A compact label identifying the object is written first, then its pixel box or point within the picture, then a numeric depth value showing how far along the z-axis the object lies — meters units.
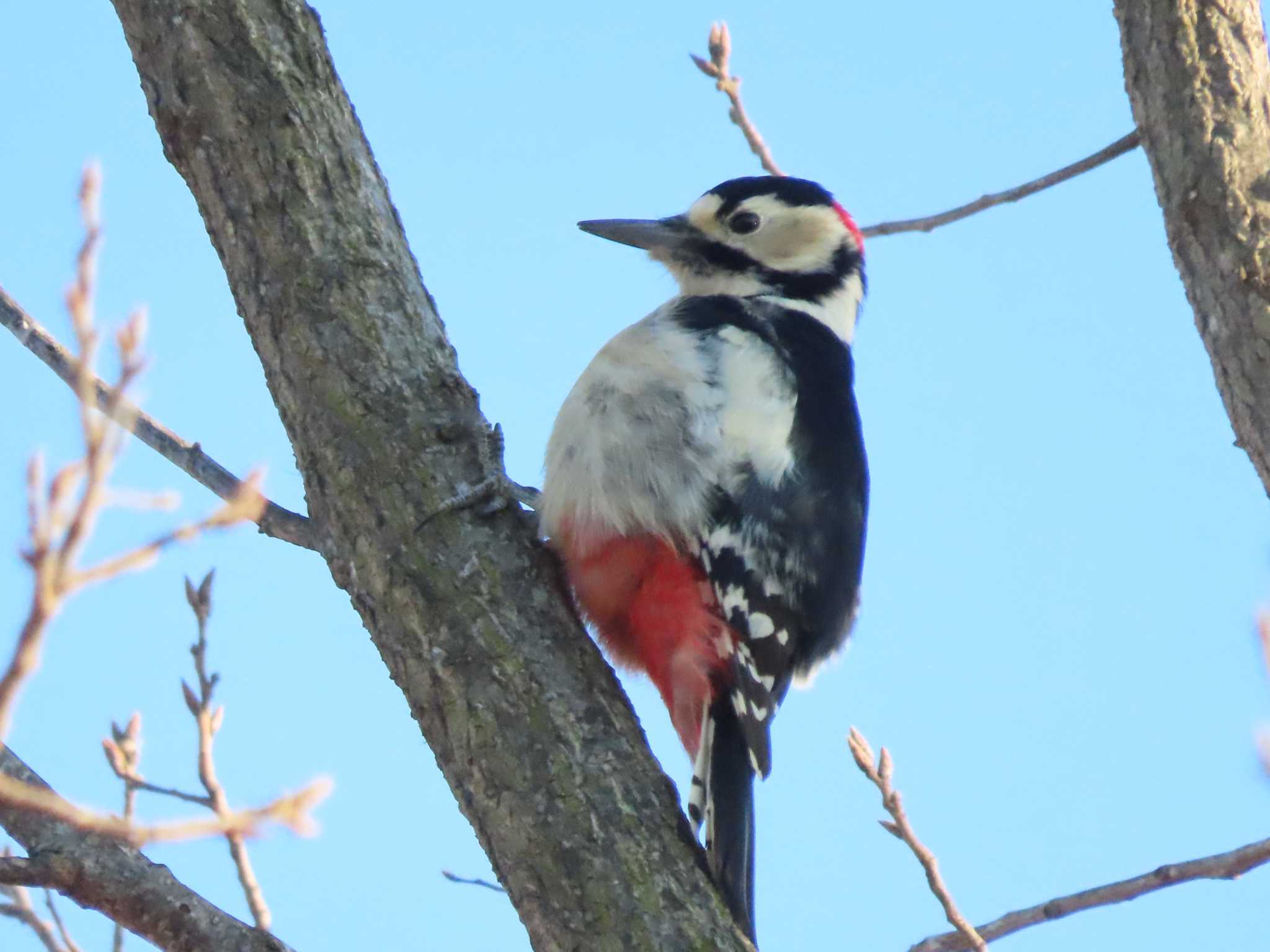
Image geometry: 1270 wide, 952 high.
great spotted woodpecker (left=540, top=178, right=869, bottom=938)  6.31
